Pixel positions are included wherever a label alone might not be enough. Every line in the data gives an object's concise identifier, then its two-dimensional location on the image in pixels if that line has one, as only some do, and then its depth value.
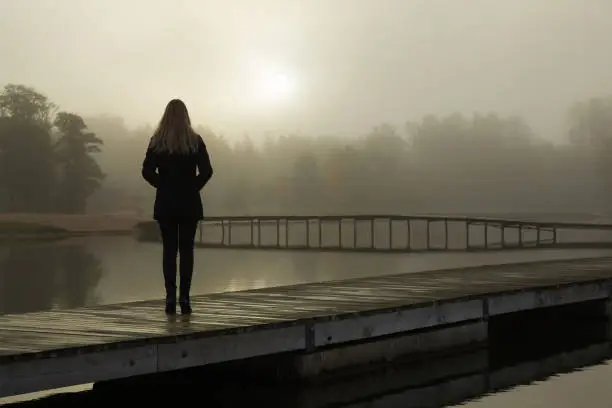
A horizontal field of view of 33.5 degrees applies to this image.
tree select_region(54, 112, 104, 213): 80.06
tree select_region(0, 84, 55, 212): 77.12
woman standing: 8.88
